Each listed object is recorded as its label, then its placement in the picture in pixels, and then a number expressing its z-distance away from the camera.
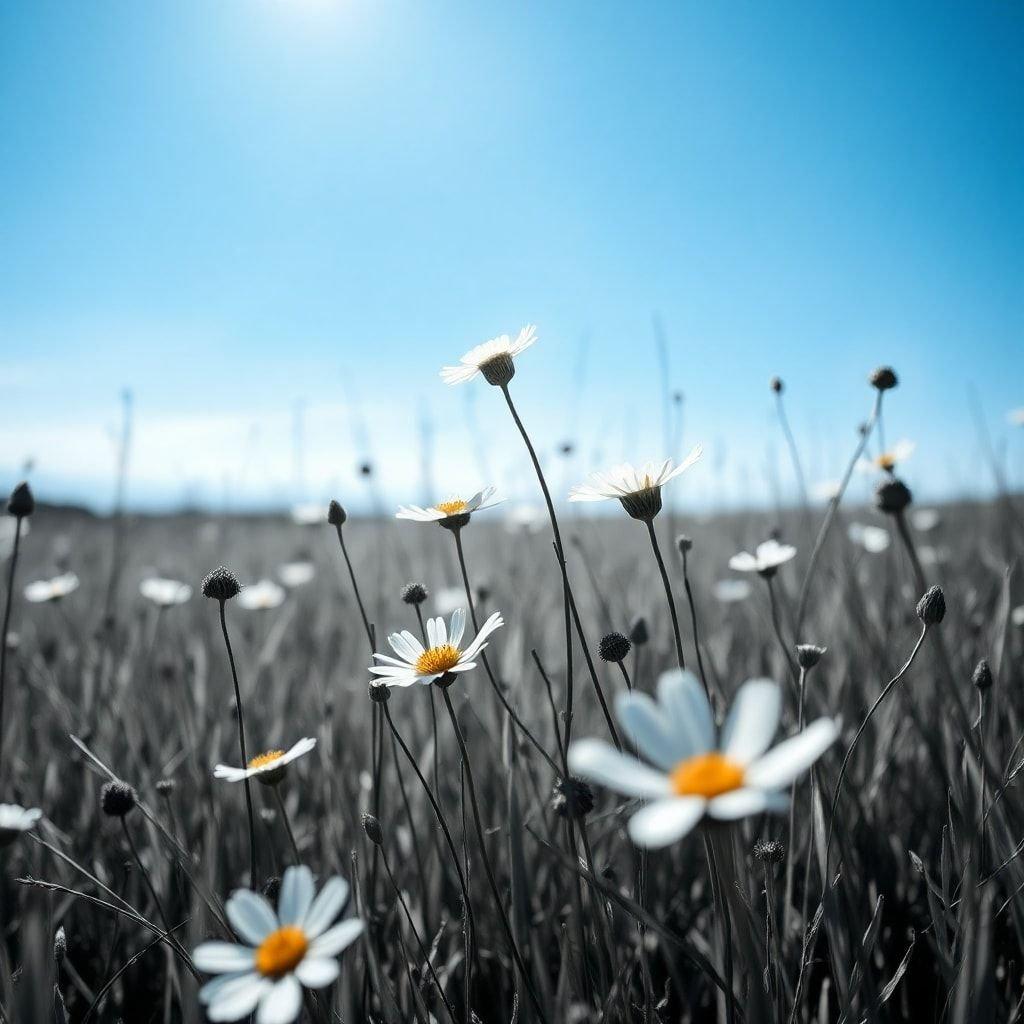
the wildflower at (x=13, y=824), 0.28
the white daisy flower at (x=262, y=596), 1.81
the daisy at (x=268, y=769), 0.27
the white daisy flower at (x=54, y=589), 0.55
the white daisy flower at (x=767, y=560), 0.34
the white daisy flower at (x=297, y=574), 2.28
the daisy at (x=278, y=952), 0.21
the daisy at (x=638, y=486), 0.27
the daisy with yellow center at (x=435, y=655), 0.27
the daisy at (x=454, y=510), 0.31
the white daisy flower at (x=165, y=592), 0.53
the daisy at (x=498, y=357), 0.30
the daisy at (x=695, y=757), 0.18
